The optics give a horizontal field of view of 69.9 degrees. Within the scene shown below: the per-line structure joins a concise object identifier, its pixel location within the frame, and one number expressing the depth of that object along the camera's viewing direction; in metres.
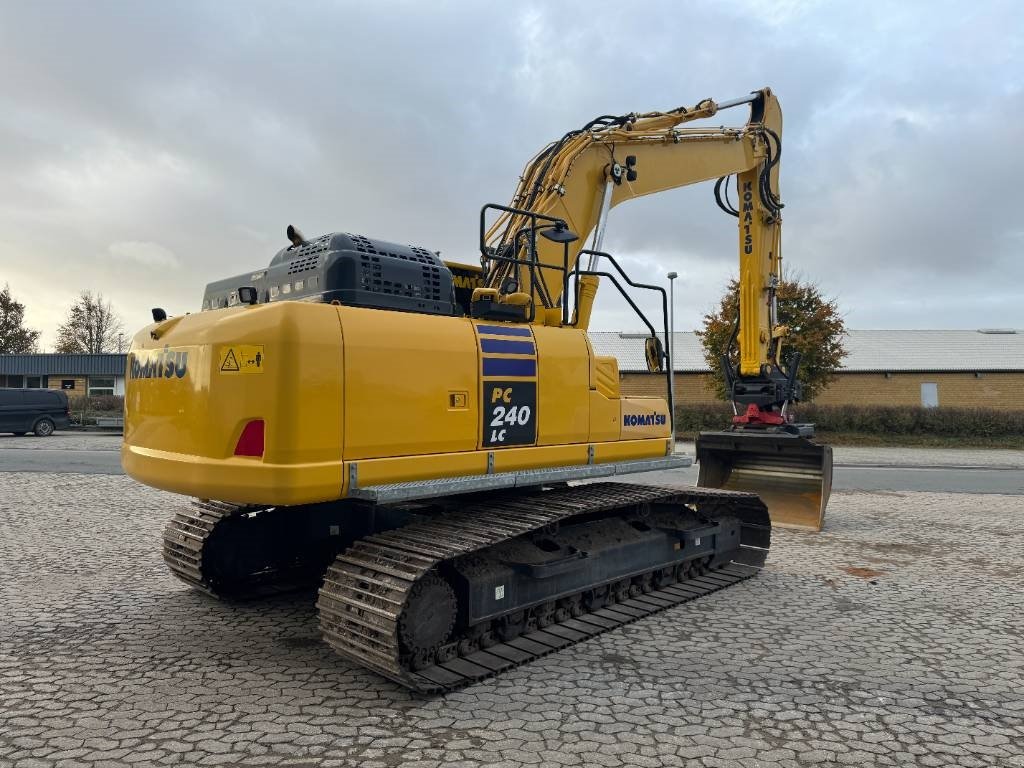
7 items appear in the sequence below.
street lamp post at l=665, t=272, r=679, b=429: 23.47
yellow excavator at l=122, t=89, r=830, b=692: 3.76
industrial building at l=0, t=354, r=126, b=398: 37.38
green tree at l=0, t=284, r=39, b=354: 44.94
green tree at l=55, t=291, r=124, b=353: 47.88
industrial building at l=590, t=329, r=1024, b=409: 32.22
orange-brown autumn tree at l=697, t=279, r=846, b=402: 24.56
